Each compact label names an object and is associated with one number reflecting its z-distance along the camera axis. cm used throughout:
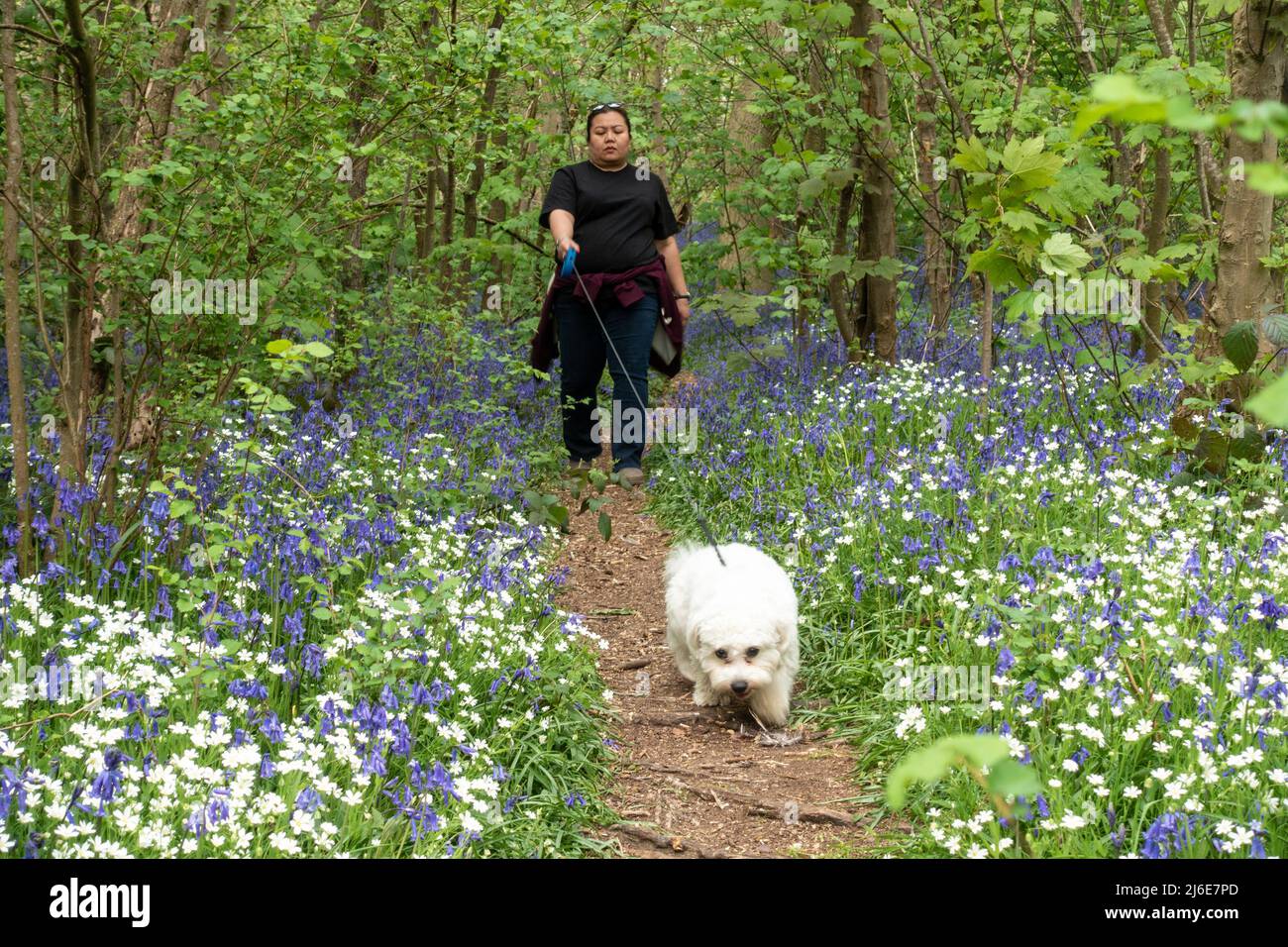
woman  790
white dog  500
